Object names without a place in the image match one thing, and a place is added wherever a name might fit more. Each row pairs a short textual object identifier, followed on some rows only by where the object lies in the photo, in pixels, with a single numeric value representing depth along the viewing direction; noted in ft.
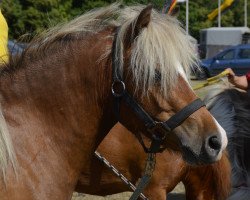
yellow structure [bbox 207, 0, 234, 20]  103.98
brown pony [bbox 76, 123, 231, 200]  17.48
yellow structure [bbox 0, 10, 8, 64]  14.09
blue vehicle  97.06
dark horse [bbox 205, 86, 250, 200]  20.36
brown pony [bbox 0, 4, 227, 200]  10.70
